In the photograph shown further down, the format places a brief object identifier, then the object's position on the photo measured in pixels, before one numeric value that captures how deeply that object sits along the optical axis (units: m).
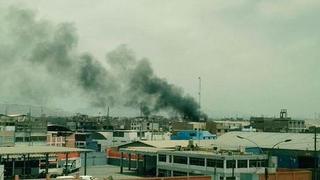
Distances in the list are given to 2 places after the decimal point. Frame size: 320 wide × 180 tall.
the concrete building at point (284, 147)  65.94
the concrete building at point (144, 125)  163.65
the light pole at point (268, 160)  53.88
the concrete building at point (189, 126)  139.43
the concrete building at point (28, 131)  92.88
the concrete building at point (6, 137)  83.72
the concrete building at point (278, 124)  148.12
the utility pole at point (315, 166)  56.09
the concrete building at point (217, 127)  143.85
